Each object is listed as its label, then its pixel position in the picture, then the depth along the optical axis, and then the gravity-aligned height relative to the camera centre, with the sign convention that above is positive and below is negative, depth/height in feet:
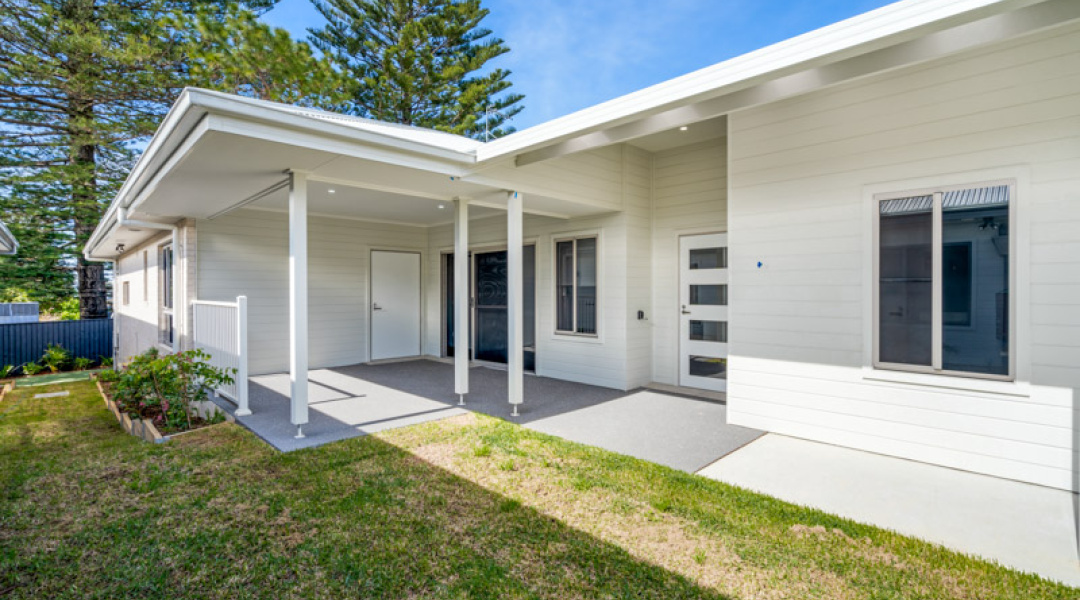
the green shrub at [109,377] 23.16 -4.00
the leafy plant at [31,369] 31.96 -4.77
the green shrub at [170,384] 15.10 -2.81
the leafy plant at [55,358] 33.04 -4.25
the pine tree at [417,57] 41.19 +20.62
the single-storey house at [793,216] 10.34 +2.45
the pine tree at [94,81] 35.91 +16.92
